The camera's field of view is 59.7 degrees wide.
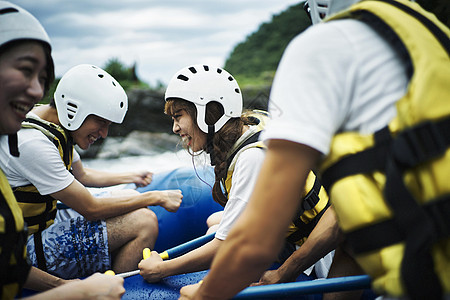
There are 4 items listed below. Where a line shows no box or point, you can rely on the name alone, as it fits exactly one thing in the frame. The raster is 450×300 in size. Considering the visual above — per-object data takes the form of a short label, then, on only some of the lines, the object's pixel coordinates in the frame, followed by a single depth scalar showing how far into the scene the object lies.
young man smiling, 2.00
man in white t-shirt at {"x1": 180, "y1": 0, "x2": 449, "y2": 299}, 0.79
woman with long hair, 1.61
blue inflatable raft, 1.88
